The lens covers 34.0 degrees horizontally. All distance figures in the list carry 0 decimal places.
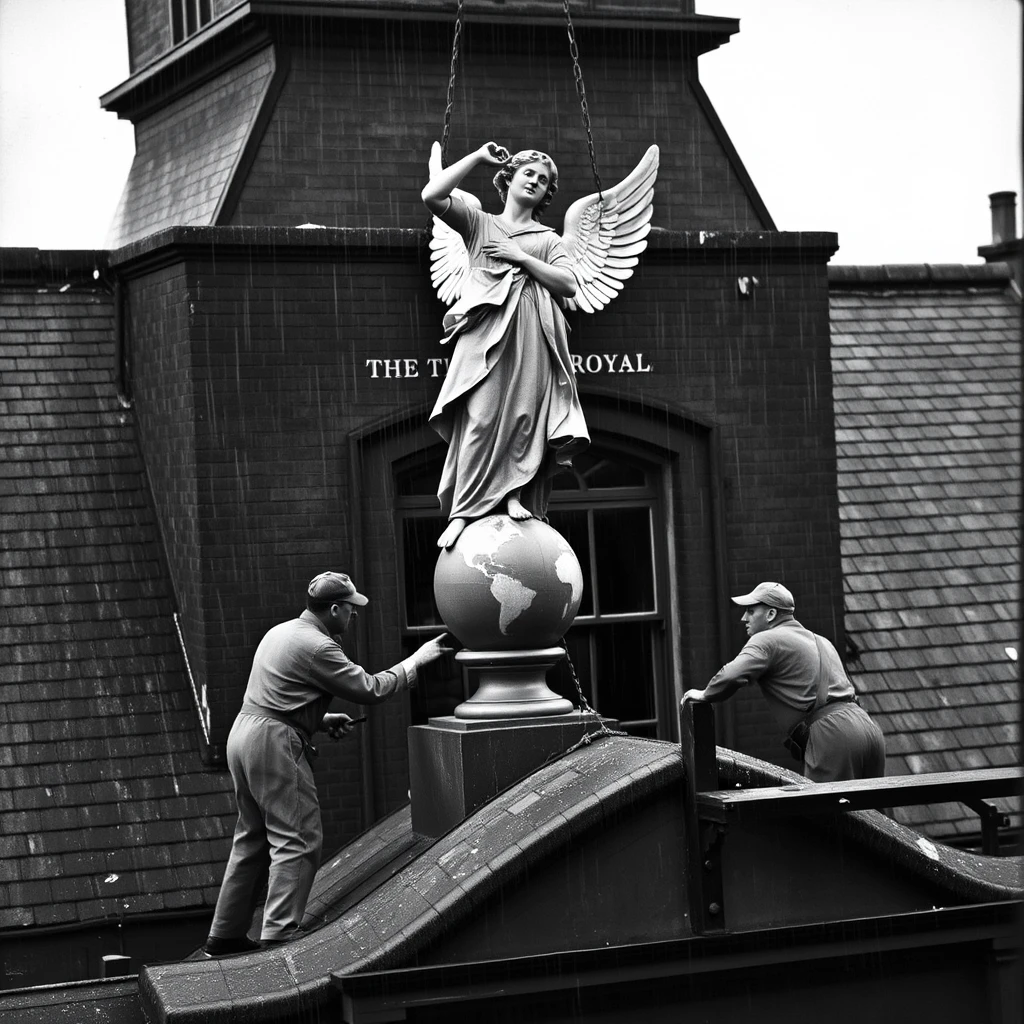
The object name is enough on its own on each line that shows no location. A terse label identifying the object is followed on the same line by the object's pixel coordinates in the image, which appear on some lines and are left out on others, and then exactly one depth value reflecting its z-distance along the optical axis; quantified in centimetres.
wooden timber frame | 730
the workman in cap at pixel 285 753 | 822
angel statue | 883
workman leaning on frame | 905
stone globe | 854
